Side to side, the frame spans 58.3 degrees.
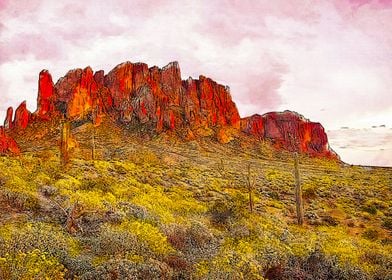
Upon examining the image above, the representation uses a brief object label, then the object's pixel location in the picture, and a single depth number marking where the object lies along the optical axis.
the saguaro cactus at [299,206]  21.96
